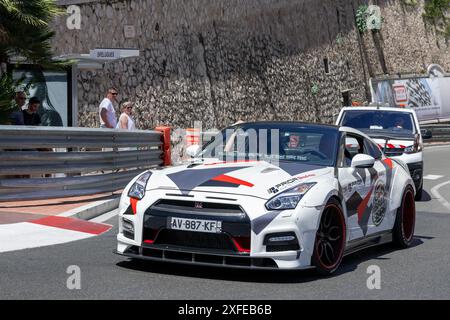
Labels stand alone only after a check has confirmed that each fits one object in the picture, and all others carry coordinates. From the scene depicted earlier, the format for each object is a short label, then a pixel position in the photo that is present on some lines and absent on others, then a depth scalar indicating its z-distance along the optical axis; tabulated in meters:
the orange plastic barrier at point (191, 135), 24.62
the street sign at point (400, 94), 41.78
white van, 16.84
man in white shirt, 18.39
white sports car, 7.83
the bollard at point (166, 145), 17.81
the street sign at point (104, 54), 20.80
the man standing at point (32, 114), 15.80
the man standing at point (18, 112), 15.34
